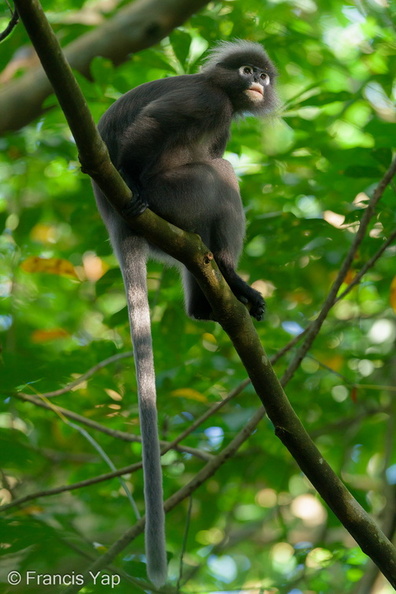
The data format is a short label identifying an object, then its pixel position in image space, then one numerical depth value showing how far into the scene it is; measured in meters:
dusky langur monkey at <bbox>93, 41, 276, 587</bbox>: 8.88
